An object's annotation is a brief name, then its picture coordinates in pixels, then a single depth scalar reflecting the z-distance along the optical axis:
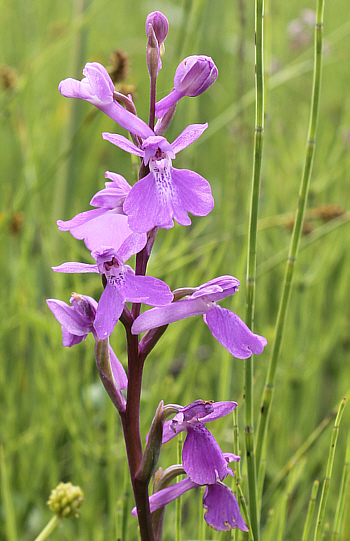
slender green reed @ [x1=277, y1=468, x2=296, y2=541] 0.38
